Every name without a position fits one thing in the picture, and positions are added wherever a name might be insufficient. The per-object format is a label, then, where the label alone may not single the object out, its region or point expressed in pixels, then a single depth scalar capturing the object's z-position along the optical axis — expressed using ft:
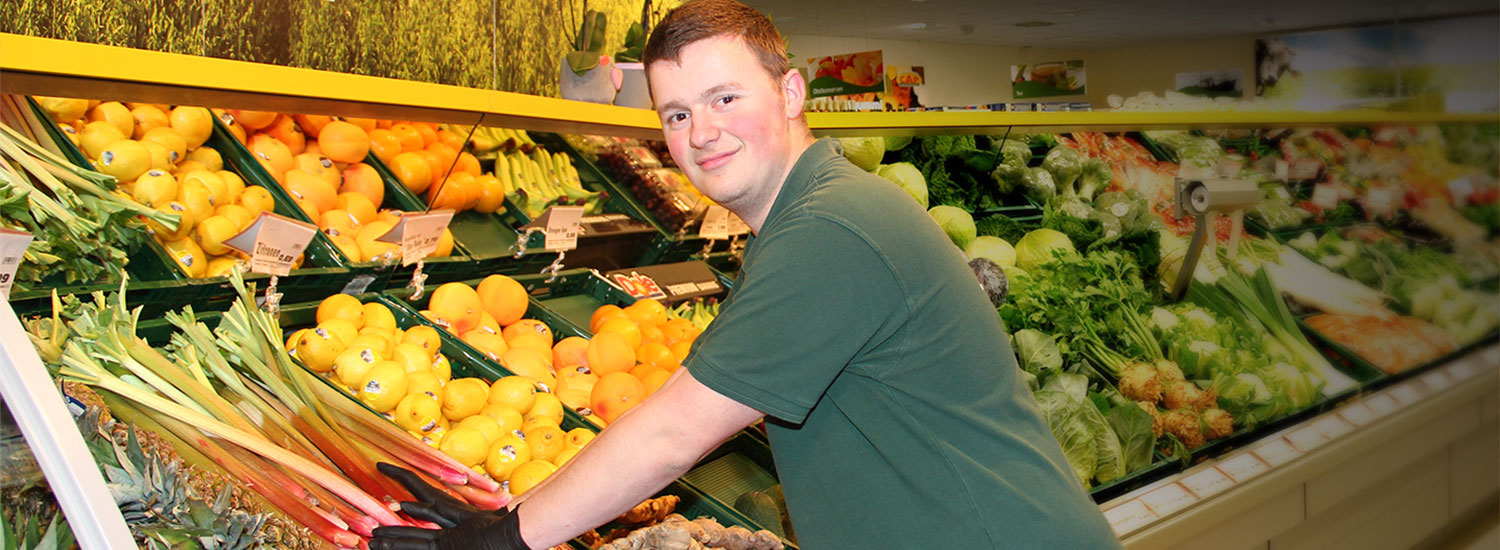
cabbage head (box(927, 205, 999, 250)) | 12.44
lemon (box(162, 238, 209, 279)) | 7.27
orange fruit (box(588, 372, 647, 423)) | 8.68
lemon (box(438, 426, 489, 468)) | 7.20
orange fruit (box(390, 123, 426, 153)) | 9.96
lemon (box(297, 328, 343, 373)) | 7.32
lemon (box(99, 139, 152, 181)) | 6.97
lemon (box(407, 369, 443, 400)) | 7.57
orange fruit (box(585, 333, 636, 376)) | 9.20
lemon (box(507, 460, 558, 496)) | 6.99
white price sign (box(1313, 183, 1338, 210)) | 13.67
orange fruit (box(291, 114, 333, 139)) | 9.20
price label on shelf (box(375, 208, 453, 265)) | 8.43
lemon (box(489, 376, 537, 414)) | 7.98
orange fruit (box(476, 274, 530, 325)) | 9.69
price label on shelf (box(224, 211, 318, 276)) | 7.23
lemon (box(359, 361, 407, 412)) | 7.28
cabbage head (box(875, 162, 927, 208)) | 12.53
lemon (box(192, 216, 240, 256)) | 7.44
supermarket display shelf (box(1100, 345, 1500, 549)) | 9.55
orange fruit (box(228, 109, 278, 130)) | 8.59
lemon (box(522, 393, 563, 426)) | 8.02
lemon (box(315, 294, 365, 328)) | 7.95
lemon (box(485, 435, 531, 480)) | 7.29
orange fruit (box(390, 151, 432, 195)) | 9.58
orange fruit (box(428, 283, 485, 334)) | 9.19
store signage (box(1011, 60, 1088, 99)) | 12.42
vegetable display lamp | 11.29
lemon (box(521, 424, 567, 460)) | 7.50
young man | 4.34
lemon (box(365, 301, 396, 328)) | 8.17
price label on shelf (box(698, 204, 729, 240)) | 12.52
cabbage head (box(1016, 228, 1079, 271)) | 12.48
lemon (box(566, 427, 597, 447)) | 7.77
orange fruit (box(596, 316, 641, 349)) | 9.76
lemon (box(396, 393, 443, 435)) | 7.34
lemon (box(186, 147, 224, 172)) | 7.90
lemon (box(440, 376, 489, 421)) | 7.70
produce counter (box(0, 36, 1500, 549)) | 9.11
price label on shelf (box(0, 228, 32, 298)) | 5.12
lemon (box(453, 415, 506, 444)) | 7.48
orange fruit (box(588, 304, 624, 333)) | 10.28
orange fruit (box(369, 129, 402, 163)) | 9.70
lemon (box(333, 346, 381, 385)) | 7.37
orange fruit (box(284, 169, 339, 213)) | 8.59
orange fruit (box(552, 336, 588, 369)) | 9.46
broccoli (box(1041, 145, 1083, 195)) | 13.51
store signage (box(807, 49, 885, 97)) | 12.90
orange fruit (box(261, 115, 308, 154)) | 8.88
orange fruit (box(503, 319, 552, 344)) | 9.63
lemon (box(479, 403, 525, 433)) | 7.73
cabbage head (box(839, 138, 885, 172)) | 12.44
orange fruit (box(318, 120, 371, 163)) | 9.12
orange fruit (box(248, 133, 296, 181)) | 8.47
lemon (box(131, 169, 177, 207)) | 7.02
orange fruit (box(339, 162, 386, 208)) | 9.23
